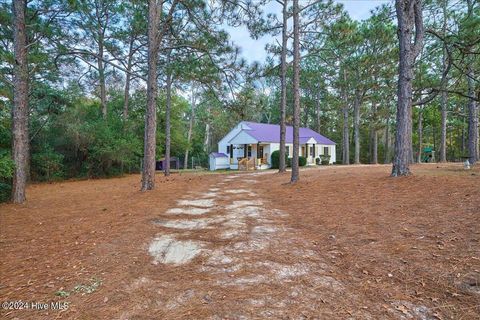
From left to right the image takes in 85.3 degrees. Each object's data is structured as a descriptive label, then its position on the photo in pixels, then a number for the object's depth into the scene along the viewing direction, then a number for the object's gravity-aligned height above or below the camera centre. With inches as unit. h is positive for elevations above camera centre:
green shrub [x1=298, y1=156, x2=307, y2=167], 881.5 -10.6
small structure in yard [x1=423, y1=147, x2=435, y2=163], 1074.5 +12.4
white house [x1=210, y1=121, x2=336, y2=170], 899.4 +44.1
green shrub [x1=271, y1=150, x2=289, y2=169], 839.7 -2.9
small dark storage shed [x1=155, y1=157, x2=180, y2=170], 1328.7 -22.8
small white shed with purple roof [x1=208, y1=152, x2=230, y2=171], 989.2 -13.7
